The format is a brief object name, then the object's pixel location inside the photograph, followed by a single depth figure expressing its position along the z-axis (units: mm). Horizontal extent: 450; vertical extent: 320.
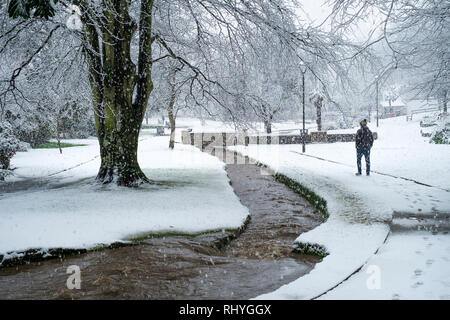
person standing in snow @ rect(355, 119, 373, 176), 13523
